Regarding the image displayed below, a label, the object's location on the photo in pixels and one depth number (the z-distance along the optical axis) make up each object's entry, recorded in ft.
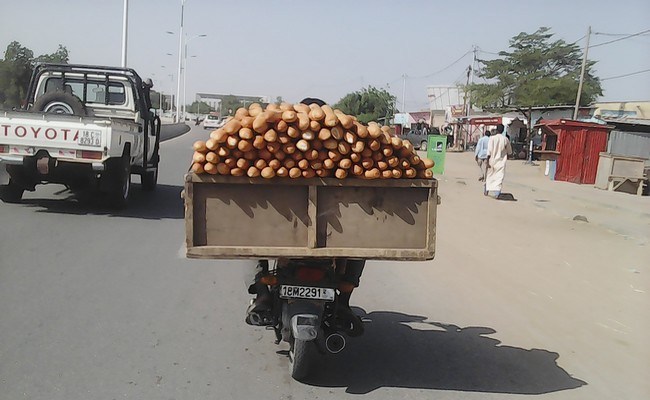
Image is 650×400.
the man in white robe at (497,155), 48.60
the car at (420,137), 138.62
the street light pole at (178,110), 202.27
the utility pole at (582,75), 105.60
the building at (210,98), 321.28
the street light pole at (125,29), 95.66
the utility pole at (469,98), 163.55
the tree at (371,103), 189.98
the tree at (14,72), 85.81
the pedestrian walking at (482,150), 60.60
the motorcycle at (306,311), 13.28
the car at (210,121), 201.67
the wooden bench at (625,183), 64.44
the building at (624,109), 116.98
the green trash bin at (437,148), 71.72
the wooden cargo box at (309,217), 12.64
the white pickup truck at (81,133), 31.40
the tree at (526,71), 143.13
